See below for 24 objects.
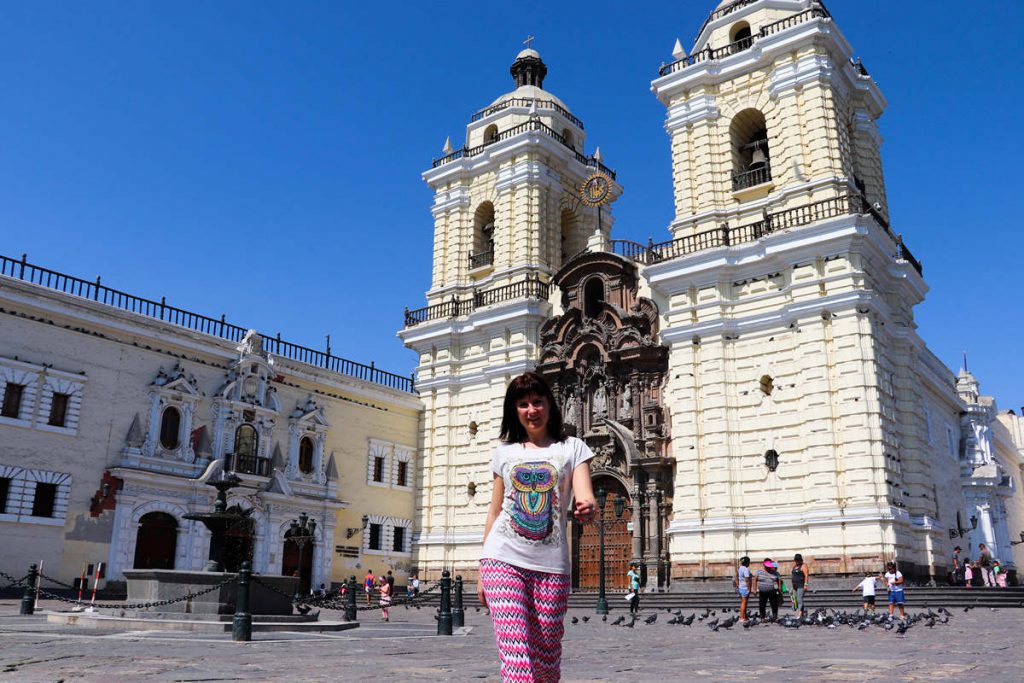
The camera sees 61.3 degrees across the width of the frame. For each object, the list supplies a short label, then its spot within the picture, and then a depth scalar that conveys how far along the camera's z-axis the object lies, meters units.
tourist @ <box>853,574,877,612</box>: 17.38
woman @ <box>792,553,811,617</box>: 17.84
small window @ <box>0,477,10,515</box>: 21.28
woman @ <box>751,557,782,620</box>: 16.05
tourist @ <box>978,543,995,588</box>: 23.92
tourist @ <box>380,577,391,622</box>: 18.87
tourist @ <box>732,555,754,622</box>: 17.05
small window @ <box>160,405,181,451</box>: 25.05
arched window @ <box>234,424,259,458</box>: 26.88
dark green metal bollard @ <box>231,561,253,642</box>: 11.00
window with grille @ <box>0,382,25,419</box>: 21.75
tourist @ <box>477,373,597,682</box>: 4.08
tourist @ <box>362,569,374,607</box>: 26.16
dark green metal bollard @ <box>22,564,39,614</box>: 15.70
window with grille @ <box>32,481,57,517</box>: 21.89
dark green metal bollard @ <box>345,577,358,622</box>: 16.38
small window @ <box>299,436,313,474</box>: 28.92
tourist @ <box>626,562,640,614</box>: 19.42
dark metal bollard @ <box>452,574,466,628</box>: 15.41
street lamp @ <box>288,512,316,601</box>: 26.97
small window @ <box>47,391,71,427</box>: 22.66
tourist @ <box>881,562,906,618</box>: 16.67
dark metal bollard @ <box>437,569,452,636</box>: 13.48
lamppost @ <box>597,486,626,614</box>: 19.83
